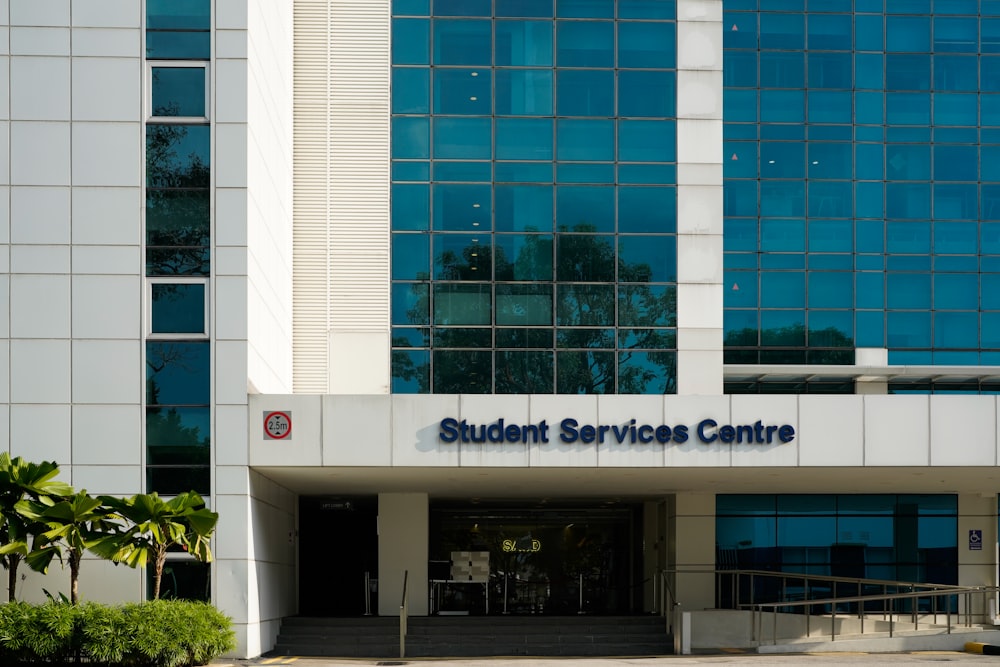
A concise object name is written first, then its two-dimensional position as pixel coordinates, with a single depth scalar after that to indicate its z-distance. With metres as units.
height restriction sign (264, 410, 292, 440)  24.88
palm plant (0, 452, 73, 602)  21.78
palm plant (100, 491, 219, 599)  22.22
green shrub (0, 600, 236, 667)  21.34
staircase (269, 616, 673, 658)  28.44
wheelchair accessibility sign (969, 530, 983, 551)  35.25
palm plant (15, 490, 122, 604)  21.92
